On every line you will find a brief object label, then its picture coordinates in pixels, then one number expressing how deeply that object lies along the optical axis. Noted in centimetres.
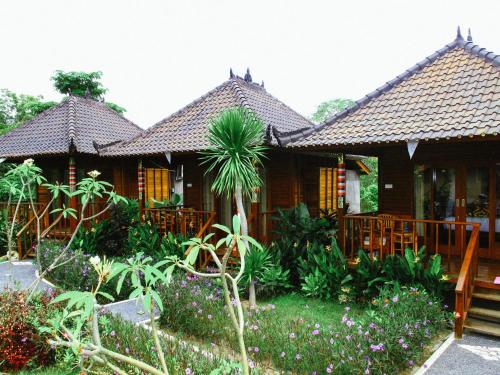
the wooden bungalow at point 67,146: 1299
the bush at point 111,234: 1141
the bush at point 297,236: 880
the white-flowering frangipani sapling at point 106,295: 211
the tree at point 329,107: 3172
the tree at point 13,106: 2689
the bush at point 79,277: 844
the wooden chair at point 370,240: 794
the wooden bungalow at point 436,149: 733
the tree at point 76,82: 2119
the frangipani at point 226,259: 235
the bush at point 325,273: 788
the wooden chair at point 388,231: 775
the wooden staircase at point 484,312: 612
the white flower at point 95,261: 247
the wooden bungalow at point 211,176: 1088
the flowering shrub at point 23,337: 512
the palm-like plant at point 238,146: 747
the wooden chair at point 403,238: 760
